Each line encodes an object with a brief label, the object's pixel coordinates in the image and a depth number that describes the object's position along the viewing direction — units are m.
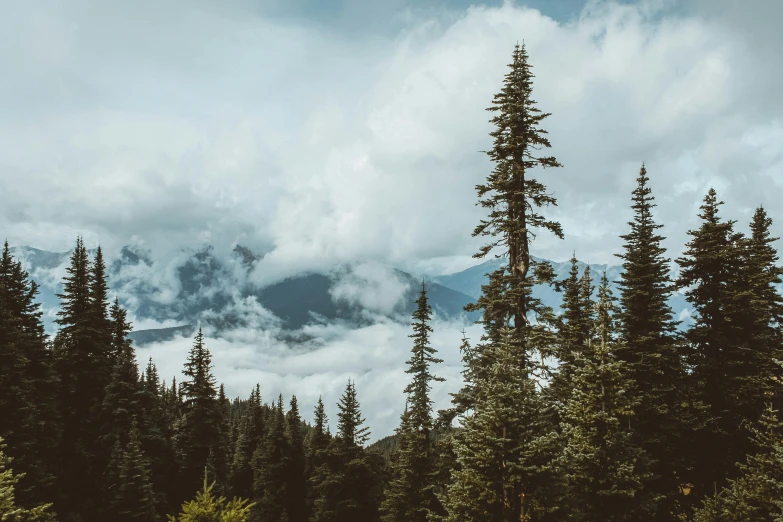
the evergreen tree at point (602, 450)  17.80
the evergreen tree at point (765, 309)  25.25
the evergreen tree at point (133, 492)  29.80
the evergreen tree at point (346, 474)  40.06
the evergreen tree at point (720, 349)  25.11
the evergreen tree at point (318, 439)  52.72
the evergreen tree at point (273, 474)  51.75
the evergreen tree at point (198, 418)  47.62
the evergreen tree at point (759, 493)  16.53
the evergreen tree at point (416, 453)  32.00
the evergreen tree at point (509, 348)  15.27
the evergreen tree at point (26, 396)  25.38
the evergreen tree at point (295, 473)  54.16
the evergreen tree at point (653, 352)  23.58
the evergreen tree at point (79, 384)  34.72
